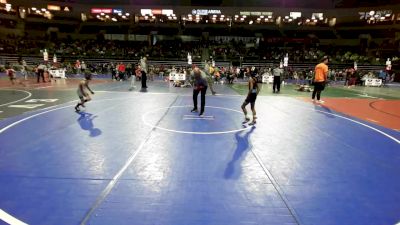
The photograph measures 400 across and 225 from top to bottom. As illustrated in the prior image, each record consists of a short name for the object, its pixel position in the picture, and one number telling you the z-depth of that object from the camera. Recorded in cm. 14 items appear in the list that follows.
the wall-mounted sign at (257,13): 4728
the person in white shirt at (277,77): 2023
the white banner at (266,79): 2938
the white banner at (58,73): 2897
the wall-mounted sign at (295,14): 4712
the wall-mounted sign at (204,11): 4703
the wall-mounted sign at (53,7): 4738
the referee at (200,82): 1147
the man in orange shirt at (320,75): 1511
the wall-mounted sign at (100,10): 4769
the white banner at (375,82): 2884
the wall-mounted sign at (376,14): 4443
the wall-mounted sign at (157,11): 4684
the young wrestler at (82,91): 1195
